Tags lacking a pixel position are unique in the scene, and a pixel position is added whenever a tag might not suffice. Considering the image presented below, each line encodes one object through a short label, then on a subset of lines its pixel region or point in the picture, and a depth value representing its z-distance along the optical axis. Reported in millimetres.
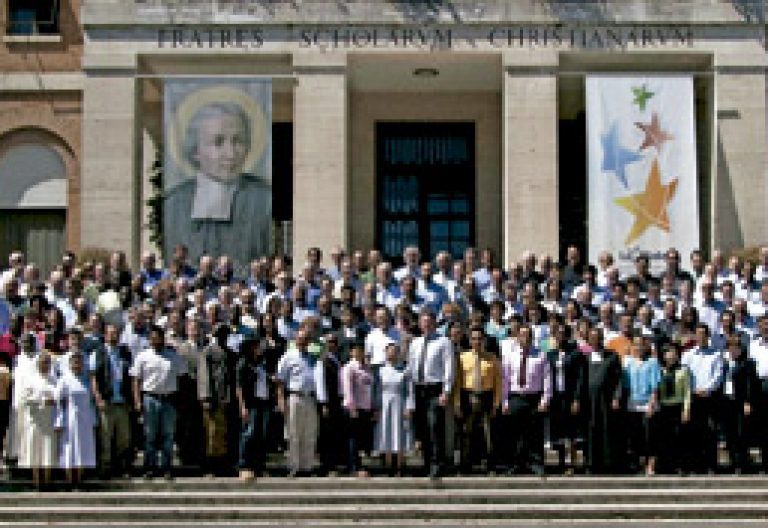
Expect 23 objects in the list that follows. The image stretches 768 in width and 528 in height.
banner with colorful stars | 26422
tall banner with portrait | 26938
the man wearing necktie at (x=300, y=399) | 17750
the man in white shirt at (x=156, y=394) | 17672
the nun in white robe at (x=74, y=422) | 17375
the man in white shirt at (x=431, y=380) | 17719
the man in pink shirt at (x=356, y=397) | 17812
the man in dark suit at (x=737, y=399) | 17984
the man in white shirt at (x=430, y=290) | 19922
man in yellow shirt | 17922
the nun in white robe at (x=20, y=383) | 17578
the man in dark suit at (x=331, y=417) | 17984
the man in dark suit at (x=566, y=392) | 18047
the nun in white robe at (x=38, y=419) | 17391
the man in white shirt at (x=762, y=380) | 18047
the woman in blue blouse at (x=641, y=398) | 17953
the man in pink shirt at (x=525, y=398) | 17875
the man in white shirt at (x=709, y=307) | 19453
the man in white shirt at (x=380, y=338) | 18266
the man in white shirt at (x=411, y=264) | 20469
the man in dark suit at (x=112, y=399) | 17797
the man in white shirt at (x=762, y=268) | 20531
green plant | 29875
